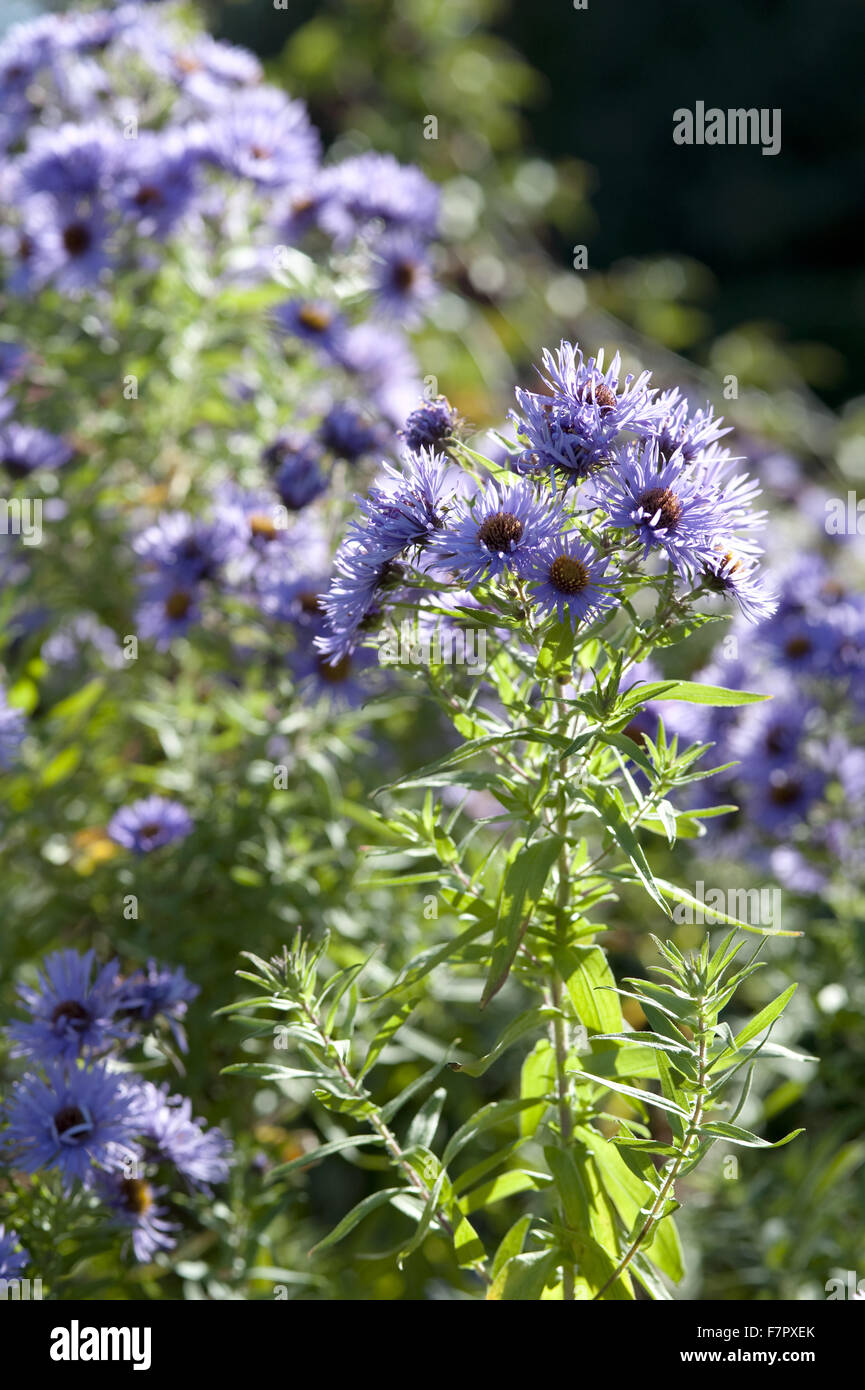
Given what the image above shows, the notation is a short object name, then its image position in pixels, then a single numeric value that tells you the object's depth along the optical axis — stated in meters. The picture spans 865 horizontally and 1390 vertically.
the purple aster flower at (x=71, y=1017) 1.60
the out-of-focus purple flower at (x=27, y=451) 1.83
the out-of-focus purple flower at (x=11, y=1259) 1.53
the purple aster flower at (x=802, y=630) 1.80
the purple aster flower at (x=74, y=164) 1.84
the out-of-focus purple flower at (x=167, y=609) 1.77
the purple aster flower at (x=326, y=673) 1.73
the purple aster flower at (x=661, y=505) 1.48
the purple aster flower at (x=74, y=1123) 1.57
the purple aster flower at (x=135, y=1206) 1.59
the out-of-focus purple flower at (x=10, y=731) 1.70
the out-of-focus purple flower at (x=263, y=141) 1.87
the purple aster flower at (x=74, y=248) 1.84
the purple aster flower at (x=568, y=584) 1.49
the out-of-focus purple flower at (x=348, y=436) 1.77
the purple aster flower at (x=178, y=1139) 1.59
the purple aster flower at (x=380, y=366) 1.85
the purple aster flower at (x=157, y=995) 1.62
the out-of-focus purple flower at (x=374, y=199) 1.91
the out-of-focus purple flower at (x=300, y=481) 1.75
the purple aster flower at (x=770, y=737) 1.80
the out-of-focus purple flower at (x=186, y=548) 1.76
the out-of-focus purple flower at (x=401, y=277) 1.93
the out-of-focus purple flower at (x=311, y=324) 1.84
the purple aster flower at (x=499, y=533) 1.48
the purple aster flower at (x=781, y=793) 1.79
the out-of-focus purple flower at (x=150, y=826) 1.72
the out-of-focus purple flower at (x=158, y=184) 1.84
